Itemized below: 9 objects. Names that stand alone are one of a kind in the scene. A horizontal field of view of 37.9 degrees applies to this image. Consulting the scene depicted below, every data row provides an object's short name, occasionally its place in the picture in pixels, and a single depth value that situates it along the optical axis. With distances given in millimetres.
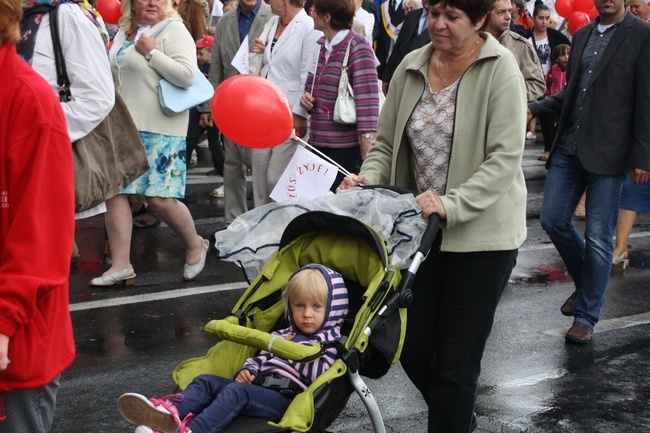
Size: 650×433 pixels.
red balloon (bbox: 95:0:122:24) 10656
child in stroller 3270
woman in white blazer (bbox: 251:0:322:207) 7426
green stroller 3357
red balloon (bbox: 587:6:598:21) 15066
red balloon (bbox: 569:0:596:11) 14656
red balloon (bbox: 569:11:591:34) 14523
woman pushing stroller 3822
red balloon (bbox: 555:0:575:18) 15406
